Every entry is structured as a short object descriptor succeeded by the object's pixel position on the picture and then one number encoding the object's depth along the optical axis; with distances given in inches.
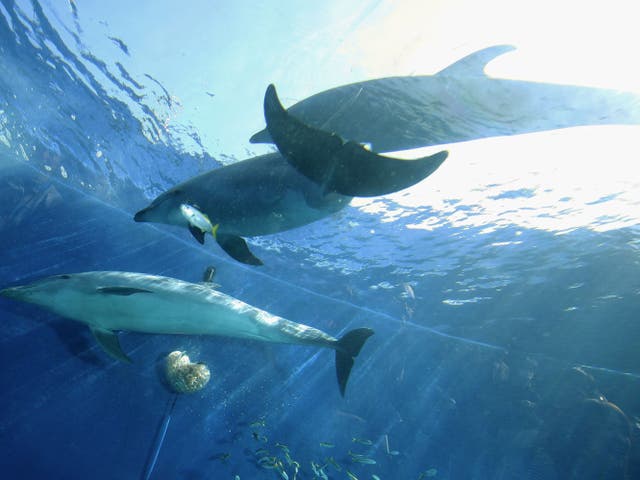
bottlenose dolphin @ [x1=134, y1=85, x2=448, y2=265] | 95.8
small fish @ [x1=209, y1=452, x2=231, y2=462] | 548.0
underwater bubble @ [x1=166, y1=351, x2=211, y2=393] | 487.8
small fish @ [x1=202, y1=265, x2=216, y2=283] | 269.7
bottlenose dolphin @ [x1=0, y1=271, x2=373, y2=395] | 212.7
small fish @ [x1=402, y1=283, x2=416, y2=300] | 818.8
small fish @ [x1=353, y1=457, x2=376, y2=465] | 437.9
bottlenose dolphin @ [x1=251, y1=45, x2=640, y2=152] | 141.0
